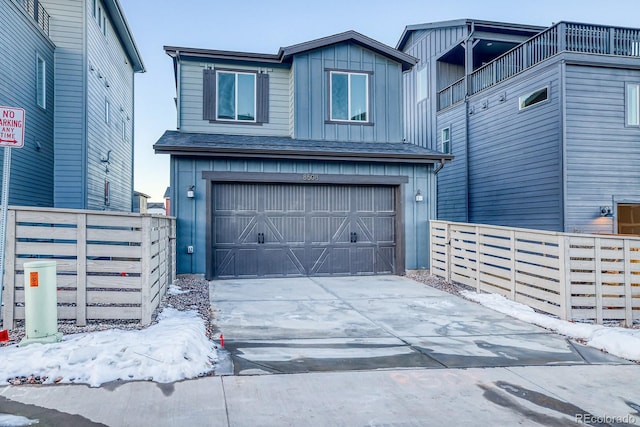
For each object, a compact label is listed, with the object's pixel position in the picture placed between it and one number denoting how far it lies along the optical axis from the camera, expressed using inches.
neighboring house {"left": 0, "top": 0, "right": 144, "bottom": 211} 391.2
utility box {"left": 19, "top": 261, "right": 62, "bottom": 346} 181.0
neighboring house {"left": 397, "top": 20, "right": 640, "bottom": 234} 428.1
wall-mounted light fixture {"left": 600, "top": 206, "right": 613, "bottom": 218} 428.8
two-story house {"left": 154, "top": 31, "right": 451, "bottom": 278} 388.2
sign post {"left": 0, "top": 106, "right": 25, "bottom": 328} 187.0
